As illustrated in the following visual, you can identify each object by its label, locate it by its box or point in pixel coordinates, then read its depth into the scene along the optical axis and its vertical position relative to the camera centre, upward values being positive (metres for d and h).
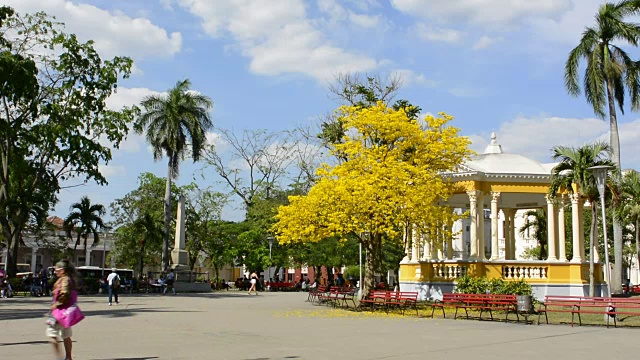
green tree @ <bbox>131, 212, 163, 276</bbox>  49.59 +1.93
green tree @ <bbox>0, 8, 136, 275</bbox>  33.66 +7.22
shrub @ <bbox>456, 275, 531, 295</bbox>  24.08 -1.04
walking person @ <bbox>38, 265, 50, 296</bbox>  36.19 -1.37
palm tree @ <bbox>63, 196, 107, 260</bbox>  57.97 +3.32
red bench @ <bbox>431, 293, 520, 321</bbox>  20.12 -1.35
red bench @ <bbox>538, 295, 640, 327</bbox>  18.28 -1.26
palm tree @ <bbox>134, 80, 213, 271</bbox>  47.56 +9.23
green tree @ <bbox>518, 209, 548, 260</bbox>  44.56 +2.29
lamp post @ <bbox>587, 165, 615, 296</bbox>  20.31 +2.50
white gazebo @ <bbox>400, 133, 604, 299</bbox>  28.56 +0.73
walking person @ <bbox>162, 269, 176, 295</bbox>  39.54 -1.54
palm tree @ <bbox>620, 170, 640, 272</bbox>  35.12 +3.77
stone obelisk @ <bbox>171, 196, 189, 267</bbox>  45.00 +0.82
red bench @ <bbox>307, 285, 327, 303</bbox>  29.23 -1.51
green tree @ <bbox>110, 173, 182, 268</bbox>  60.16 +4.35
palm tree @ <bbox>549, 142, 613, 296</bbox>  22.59 +3.27
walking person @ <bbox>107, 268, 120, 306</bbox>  26.36 -1.02
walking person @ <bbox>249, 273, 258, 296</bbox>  42.93 -1.55
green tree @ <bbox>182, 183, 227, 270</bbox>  60.94 +3.71
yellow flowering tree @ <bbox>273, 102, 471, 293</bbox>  24.55 +2.77
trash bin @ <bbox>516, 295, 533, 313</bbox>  20.95 -1.39
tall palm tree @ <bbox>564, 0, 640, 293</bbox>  31.91 +9.32
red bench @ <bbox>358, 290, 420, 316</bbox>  23.62 -1.53
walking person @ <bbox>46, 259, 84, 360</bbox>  9.90 -0.90
